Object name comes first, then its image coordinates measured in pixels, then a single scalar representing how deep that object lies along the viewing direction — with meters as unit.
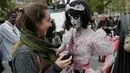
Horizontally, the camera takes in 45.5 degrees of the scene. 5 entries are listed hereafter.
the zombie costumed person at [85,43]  1.55
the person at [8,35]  2.83
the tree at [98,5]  23.47
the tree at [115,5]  17.59
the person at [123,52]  1.40
